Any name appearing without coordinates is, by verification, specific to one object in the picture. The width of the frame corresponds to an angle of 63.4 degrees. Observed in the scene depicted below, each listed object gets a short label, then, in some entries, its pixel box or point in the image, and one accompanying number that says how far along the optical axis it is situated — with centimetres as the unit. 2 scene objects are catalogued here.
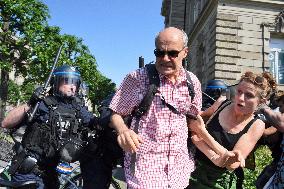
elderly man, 136
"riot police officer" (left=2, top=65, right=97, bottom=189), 249
